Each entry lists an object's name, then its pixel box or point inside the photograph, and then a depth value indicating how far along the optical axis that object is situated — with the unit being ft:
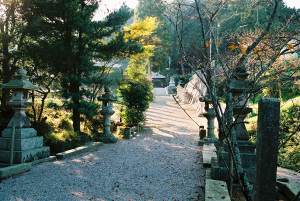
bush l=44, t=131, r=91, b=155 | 19.94
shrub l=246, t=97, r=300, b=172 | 19.22
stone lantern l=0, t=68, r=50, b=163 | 14.90
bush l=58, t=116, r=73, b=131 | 24.73
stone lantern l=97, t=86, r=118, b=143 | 23.98
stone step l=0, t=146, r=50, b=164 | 14.70
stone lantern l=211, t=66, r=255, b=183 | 11.76
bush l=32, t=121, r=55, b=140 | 20.81
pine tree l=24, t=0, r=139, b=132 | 19.63
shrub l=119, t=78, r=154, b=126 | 30.37
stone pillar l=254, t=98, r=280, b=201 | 4.39
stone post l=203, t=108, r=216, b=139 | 22.76
